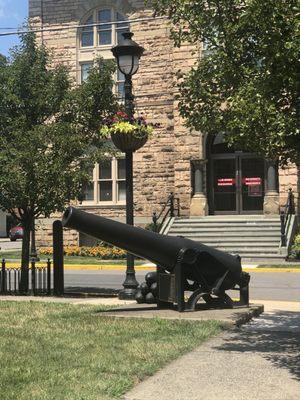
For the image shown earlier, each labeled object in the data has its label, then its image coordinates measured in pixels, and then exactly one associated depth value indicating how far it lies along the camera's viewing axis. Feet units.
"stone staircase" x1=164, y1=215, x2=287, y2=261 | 71.56
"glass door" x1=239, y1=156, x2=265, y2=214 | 83.71
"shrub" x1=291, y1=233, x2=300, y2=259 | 69.51
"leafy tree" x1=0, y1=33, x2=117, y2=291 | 39.63
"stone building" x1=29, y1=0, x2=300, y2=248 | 83.35
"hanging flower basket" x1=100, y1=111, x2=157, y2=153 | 36.45
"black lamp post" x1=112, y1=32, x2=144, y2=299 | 38.06
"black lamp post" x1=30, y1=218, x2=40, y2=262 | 70.72
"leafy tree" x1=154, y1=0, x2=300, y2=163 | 17.94
